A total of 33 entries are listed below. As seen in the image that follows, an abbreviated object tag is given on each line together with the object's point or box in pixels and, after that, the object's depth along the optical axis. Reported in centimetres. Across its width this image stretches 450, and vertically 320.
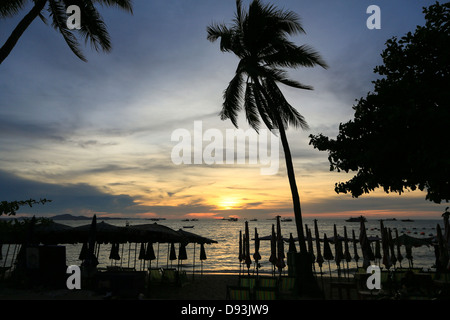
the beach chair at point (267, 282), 1281
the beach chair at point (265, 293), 1041
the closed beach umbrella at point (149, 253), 1644
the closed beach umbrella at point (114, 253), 1863
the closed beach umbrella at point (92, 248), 1232
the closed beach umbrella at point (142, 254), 1791
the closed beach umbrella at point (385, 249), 1322
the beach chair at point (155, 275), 1731
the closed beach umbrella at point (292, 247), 1577
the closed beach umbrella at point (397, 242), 1964
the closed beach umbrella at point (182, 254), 1812
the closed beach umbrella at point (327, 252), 1755
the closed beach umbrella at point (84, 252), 1581
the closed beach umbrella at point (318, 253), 1720
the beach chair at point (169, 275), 1705
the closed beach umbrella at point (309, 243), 1484
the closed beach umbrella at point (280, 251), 1546
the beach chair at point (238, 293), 1046
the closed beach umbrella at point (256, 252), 1710
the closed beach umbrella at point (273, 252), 1588
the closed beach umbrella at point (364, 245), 1296
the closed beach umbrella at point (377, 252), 2052
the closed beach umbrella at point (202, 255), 1992
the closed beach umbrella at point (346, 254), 1953
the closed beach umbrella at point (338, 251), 1772
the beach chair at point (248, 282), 1322
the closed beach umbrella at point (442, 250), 1484
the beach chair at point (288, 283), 1391
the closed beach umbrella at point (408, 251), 2229
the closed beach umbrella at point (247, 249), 1736
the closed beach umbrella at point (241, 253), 1909
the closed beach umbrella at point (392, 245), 1919
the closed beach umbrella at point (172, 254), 2031
